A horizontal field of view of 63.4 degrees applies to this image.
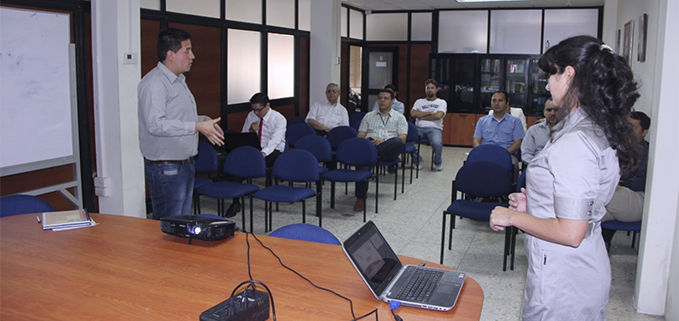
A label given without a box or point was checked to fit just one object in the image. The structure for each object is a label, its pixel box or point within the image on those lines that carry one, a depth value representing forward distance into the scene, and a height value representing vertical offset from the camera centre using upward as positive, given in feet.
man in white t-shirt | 29.99 -1.43
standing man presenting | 11.99 -0.85
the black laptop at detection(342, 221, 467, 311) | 6.49 -2.37
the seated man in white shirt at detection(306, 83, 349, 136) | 27.61 -1.18
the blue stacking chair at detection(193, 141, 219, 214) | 19.27 -2.57
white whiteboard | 14.03 -0.18
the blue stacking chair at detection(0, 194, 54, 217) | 10.83 -2.40
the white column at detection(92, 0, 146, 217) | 16.10 -0.54
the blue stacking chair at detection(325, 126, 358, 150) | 25.30 -2.03
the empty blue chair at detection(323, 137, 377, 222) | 20.33 -2.58
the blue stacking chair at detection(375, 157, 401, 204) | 22.98 -3.02
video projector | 8.50 -2.18
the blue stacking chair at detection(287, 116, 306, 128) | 28.42 -1.62
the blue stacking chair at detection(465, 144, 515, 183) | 18.52 -2.07
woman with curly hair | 5.71 -0.91
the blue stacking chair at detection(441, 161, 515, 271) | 15.53 -2.70
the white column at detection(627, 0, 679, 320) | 11.39 -2.08
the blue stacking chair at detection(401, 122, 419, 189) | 27.99 -2.26
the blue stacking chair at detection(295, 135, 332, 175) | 21.77 -2.28
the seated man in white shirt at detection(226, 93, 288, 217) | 21.53 -1.58
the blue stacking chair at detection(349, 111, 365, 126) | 30.17 -1.53
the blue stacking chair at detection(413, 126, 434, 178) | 28.06 -2.87
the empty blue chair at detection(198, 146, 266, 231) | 18.15 -2.64
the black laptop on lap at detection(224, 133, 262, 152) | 20.39 -1.92
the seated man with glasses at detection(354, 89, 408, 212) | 24.49 -1.49
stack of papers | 9.34 -2.33
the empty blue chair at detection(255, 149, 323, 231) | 17.70 -2.77
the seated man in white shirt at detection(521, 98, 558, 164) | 19.19 -1.55
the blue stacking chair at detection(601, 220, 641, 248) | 14.07 -3.32
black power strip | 5.79 -2.36
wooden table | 6.33 -2.49
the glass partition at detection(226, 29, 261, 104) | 25.40 +1.09
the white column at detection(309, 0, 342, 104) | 31.58 +2.51
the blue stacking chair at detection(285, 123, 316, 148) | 25.27 -1.97
